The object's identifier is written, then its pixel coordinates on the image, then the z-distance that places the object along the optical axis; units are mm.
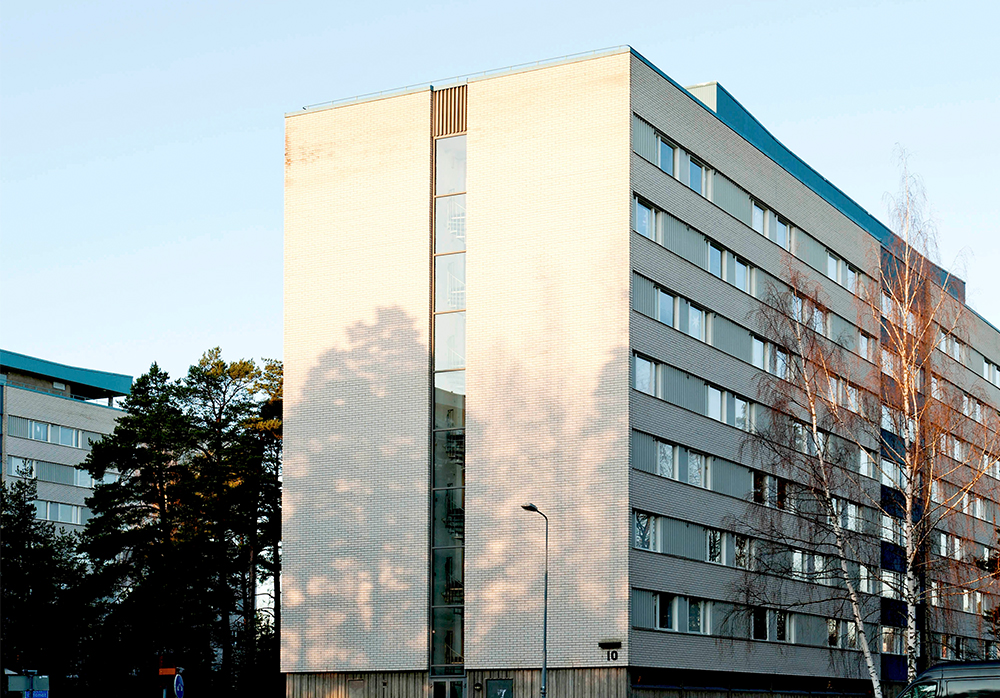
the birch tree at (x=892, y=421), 38250
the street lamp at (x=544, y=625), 40406
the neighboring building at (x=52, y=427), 104375
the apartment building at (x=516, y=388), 45656
